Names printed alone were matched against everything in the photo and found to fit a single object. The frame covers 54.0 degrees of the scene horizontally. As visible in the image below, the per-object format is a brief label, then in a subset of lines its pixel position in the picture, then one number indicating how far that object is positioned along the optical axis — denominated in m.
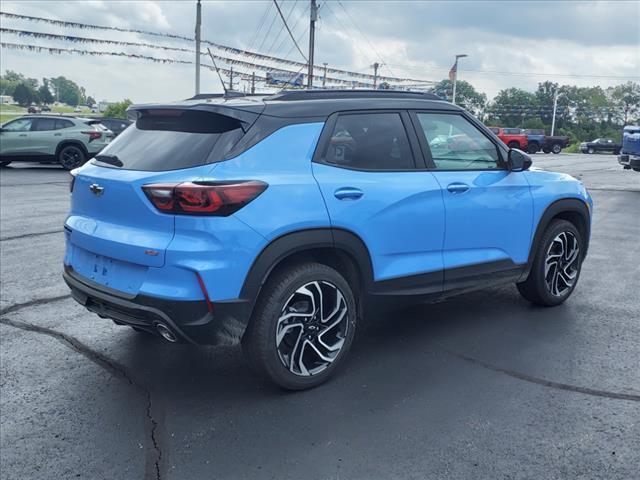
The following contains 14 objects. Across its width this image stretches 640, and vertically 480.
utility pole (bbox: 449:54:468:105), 43.69
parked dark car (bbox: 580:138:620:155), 49.78
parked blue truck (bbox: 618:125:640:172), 16.73
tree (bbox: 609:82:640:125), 106.25
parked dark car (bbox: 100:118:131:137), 21.98
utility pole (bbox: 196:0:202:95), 29.89
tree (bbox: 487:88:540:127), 97.12
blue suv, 3.32
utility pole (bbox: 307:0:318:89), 30.91
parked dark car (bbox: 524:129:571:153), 43.44
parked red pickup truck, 41.84
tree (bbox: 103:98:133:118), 40.78
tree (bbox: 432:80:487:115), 87.85
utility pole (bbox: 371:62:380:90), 57.16
